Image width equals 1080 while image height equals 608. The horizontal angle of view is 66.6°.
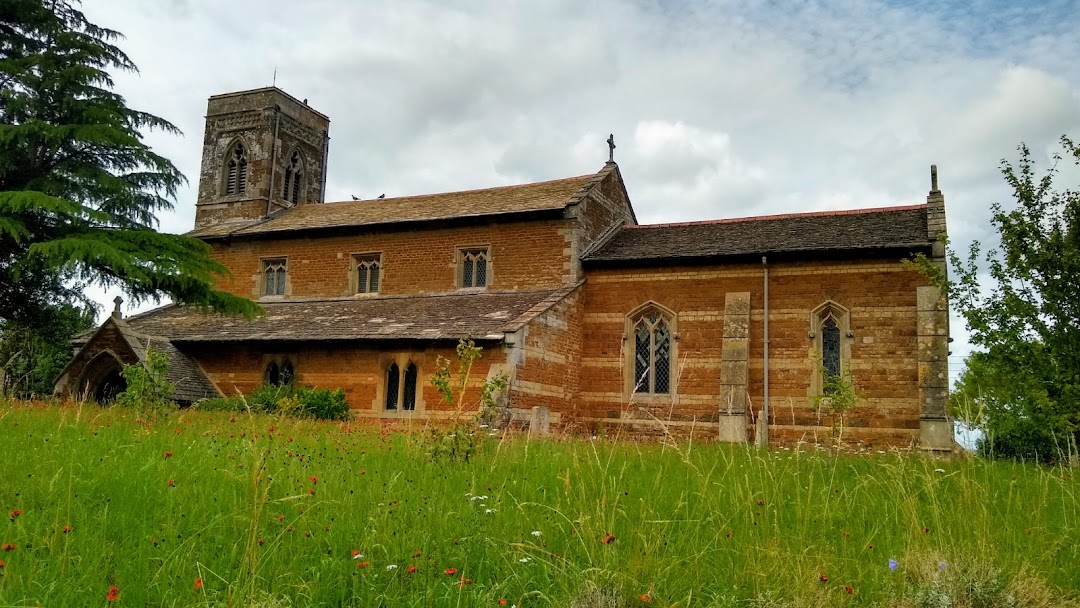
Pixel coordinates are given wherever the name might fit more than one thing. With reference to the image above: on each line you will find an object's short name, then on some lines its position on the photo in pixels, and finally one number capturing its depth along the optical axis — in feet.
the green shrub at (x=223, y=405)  63.21
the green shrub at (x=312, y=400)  64.95
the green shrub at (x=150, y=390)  42.29
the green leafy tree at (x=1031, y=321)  43.19
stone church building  64.18
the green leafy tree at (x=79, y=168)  61.93
